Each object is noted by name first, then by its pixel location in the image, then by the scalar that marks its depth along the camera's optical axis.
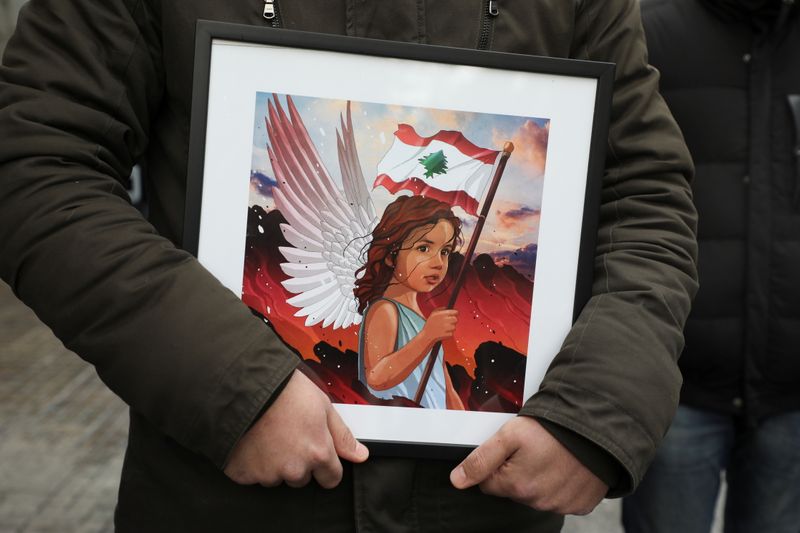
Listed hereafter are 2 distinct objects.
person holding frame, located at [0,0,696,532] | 1.23
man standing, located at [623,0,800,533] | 2.40
